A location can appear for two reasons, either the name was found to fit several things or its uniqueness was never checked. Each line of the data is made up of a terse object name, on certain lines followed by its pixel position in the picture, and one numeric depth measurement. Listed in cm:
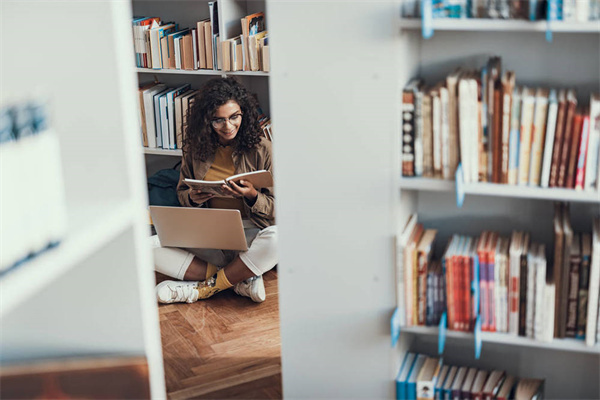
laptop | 324
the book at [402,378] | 213
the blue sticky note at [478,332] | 195
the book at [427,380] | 212
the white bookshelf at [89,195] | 97
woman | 327
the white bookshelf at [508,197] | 183
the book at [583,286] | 185
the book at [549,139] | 176
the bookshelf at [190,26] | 362
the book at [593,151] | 173
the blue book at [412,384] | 213
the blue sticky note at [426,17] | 169
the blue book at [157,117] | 379
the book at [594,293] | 182
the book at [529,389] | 210
